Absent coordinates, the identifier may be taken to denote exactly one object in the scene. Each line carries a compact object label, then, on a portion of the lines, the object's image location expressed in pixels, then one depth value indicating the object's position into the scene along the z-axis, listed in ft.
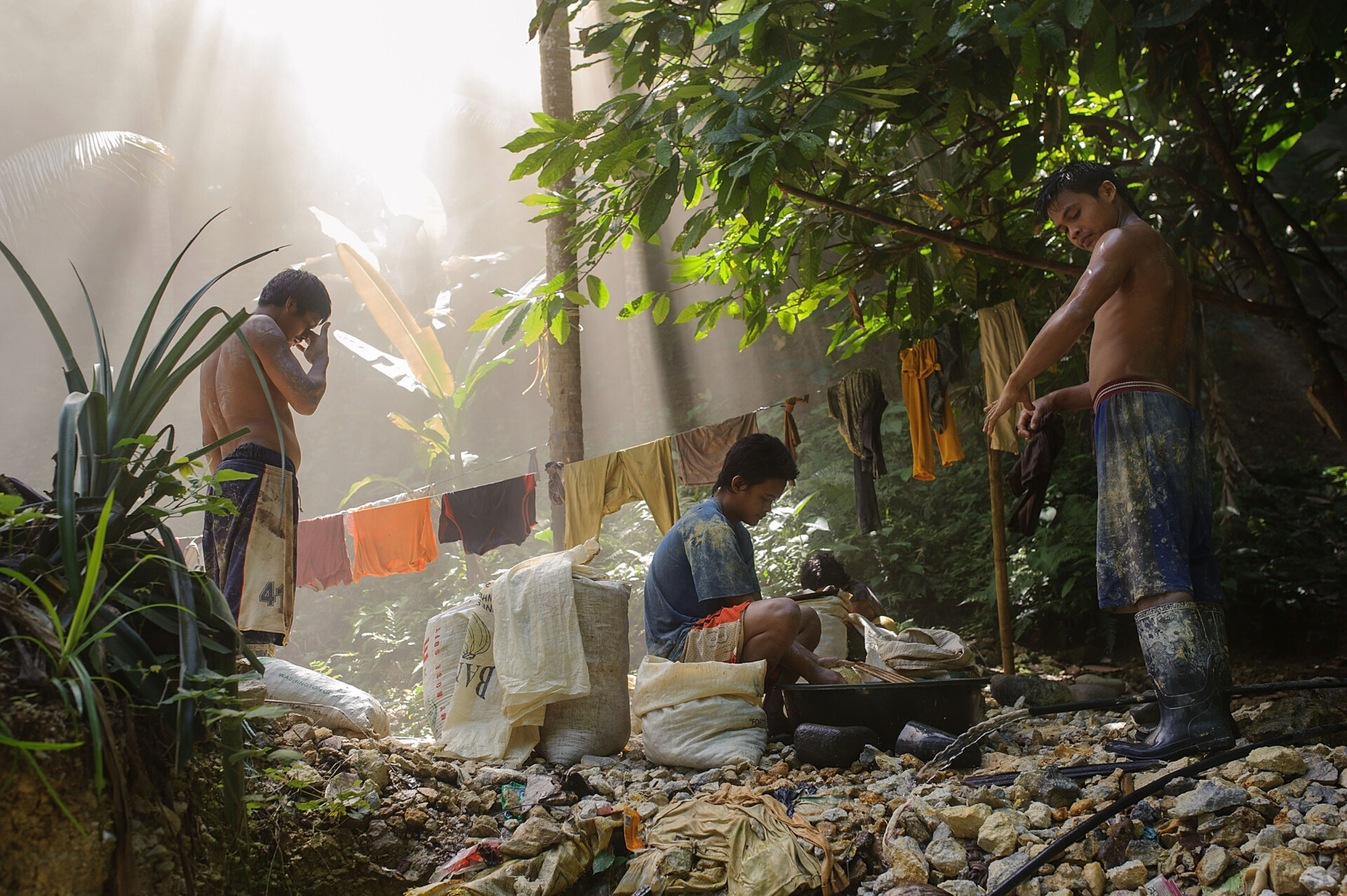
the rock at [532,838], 7.43
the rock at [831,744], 9.75
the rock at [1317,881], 5.48
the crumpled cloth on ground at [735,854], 6.97
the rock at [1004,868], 6.54
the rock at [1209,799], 6.57
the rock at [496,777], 9.41
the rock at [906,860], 6.79
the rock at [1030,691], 12.63
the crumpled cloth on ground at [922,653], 11.71
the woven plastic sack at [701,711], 10.27
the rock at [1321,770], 6.79
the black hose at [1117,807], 6.28
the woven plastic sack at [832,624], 14.27
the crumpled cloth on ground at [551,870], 6.96
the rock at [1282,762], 6.96
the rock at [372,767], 8.17
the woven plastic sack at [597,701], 11.14
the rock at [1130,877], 6.22
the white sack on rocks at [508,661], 10.85
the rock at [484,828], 8.22
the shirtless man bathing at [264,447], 10.27
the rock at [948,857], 6.82
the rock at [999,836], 6.87
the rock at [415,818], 7.94
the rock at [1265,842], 6.02
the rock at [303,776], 7.00
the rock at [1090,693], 13.15
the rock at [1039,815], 7.14
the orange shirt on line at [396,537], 25.17
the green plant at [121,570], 4.38
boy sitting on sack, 10.91
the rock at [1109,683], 13.75
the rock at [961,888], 6.47
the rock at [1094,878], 6.20
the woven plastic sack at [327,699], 10.05
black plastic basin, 10.05
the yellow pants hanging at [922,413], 16.85
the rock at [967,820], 7.16
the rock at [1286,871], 5.55
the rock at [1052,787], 7.42
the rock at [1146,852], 6.42
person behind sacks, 18.01
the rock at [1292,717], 8.30
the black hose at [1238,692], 8.87
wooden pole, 14.89
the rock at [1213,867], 6.00
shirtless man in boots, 8.05
